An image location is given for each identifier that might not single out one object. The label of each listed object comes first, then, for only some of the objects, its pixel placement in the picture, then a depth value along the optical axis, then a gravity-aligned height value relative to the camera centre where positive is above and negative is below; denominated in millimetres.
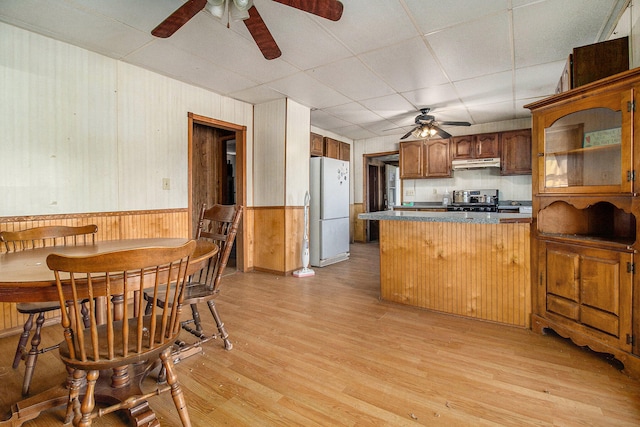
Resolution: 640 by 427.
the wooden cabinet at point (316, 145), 5531 +1262
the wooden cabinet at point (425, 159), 5859 +1052
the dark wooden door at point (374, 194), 7492 +445
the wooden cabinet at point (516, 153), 5137 +1007
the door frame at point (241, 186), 4434 +387
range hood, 5305 +858
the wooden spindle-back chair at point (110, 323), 1114 -457
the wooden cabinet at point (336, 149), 6000 +1320
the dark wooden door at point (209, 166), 4863 +772
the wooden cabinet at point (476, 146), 5410 +1203
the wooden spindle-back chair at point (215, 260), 1979 -336
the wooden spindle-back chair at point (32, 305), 1660 -529
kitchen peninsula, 2485 -486
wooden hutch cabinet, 1815 -60
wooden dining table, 1178 -279
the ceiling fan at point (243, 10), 1724 +1208
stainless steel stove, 5456 +176
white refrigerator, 4785 -13
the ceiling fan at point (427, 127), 4336 +1240
